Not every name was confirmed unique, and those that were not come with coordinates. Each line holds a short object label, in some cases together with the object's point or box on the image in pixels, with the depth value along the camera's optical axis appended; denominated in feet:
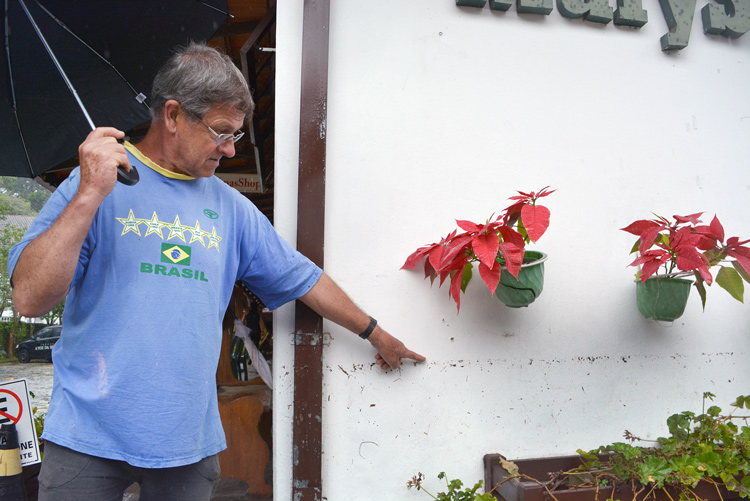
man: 4.23
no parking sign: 6.84
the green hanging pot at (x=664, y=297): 6.85
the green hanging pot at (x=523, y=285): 6.31
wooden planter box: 6.01
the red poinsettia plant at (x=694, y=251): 6.17
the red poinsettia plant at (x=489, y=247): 5.79
